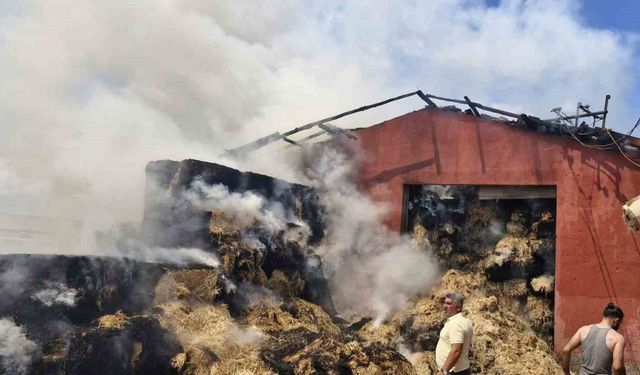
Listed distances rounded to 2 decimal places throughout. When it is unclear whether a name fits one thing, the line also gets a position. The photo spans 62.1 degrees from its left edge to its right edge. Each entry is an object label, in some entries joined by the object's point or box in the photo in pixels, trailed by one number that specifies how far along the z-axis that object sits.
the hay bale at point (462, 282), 10.95
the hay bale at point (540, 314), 10.33
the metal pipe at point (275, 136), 13.17
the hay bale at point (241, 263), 9.49
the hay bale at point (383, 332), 10.13
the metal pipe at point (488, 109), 11.08
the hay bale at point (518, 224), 11.21
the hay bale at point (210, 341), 7.03
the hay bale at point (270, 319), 8.74
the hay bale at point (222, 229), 9.73
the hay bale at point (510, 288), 10.70
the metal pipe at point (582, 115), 10.07
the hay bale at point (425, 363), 8.98
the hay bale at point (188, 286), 8.24
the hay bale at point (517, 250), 10.79
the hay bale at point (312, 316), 9.75
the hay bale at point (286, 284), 10.55
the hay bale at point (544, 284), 10.45
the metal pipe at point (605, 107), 9.80
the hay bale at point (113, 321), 6.69
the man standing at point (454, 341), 5.17
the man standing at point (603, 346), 4.89
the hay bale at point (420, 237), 11.97
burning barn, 7.01
